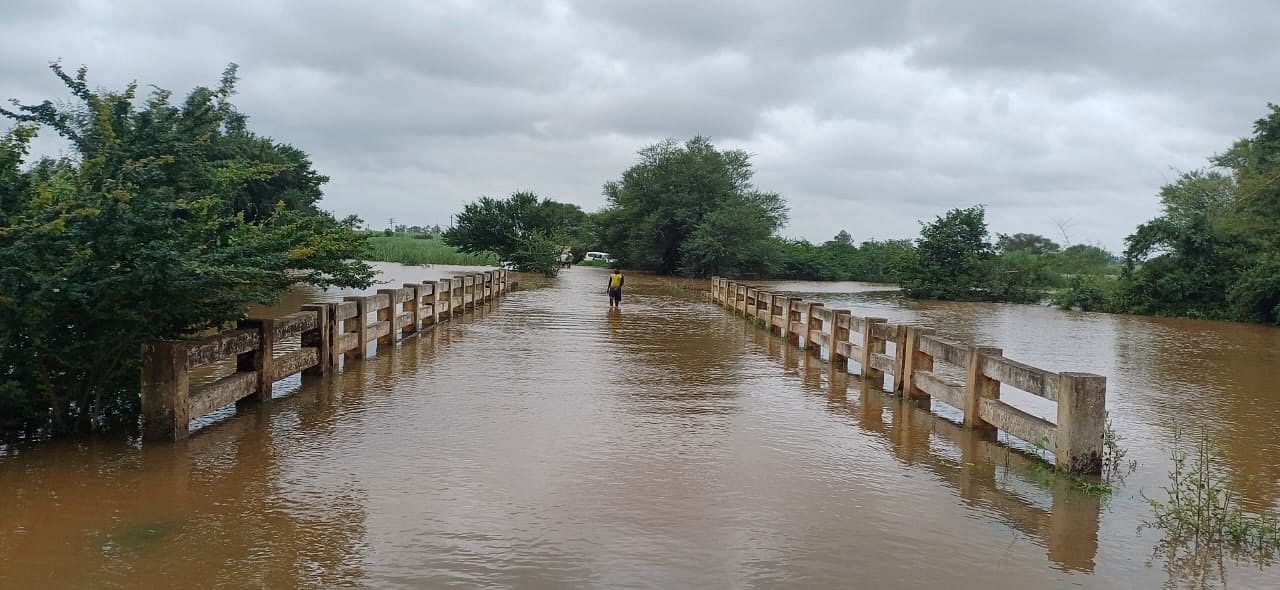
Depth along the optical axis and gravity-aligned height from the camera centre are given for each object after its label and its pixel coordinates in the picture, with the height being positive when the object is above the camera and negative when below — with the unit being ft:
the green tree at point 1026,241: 283.03 +11.63
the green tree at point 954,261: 133.90 +1.98
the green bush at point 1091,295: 117.50 -1.78
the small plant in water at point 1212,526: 19.07 -5.12
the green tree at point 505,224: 177.58 +6.08
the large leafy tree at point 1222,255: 100.89 +3.73
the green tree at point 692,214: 171.42 +9.59
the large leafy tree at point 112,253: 22.65 -0.34
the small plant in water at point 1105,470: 23.20 -5.03
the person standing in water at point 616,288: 79.10 -2.37
